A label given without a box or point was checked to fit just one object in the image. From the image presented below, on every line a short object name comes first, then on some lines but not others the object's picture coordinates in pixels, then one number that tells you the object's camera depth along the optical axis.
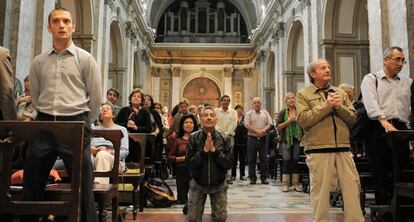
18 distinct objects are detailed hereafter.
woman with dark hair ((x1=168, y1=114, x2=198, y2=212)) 5.63
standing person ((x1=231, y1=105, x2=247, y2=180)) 9.47
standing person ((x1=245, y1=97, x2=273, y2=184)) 8.34
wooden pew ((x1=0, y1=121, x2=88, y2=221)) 2.49
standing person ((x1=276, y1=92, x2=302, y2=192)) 7.26
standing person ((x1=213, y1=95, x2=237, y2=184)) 8.38
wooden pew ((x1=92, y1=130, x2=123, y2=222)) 3.12
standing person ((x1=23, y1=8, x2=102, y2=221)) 2.65
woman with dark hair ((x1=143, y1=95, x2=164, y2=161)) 6.50
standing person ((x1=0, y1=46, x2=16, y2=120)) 2.80
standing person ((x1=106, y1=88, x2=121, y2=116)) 7.45
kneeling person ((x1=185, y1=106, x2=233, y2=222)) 4.24
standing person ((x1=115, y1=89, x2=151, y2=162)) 6.01
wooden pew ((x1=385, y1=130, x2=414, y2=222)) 3.59
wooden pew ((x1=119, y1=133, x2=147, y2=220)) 4.65
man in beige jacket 3.40
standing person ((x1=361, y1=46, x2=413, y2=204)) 4.07
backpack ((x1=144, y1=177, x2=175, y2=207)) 5.60
